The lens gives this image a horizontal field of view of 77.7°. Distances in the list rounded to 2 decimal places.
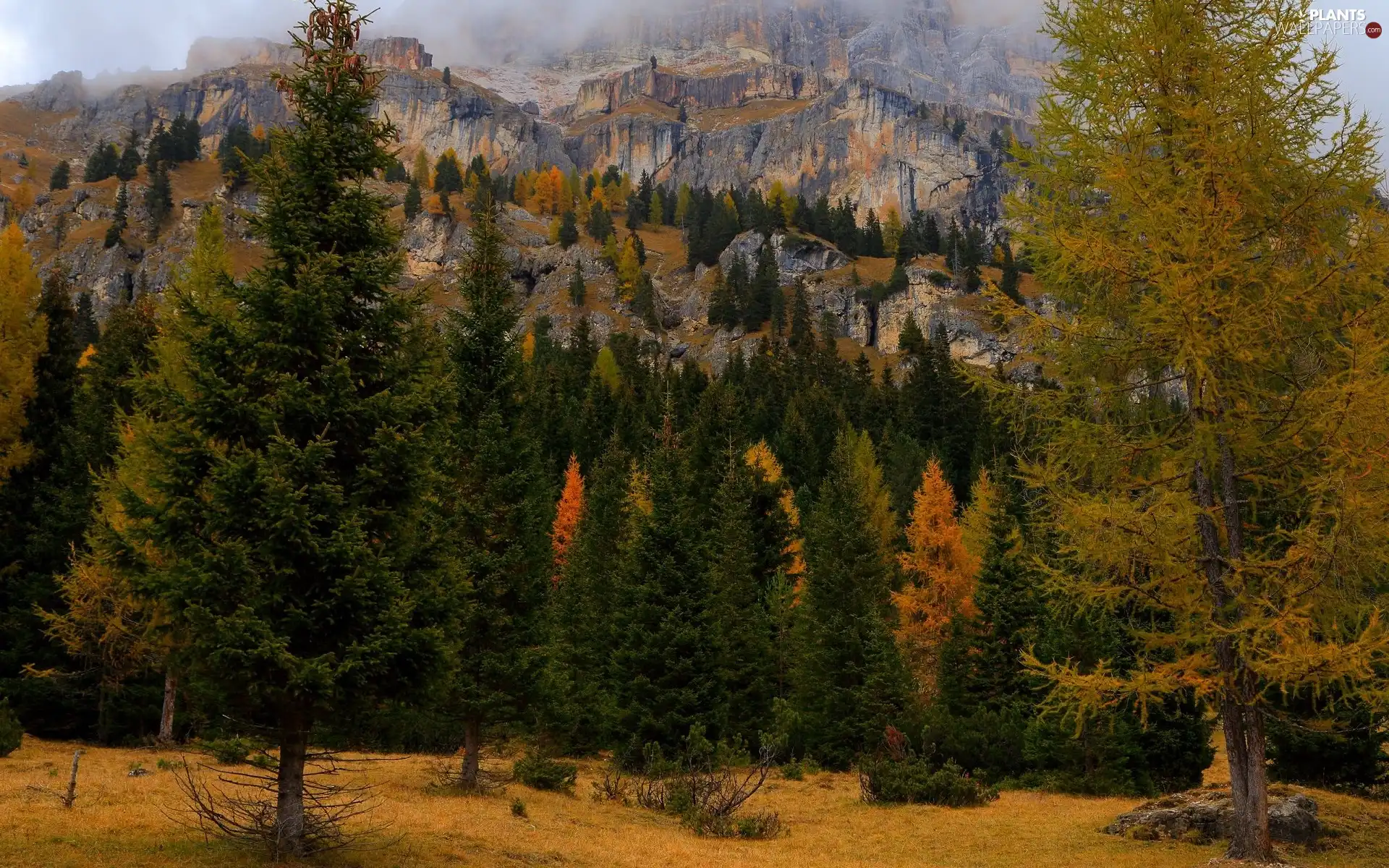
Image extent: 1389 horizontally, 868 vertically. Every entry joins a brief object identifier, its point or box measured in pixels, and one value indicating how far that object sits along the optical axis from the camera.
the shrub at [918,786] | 22.70
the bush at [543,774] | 21.98
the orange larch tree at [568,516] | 46.28
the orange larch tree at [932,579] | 38.28
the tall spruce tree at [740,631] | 29.50
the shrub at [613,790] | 21.92
